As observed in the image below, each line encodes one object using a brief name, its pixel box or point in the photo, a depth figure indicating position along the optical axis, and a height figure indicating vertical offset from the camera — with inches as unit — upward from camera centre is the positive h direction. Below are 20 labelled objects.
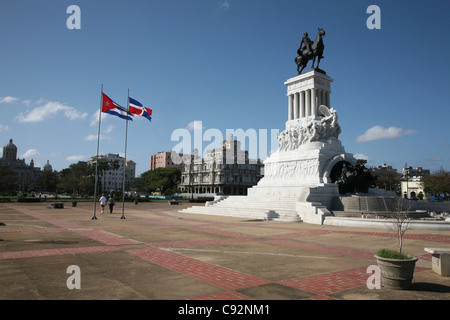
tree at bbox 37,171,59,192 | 4680.1 +52.2
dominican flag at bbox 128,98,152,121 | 970.1 +232.4
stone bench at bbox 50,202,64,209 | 1336.1 -92.9
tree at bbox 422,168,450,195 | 2306.8 +52.9
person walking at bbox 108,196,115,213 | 1115.9 -65.0
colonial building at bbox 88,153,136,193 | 6983.3 +160.1
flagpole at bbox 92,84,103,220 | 884.9 +170.8
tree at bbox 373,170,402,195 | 2773.1 +72.3
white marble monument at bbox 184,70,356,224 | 1026.9 +101.5
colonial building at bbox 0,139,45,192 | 6747.1 +378.7
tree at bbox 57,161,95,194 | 2938.0 +54.4
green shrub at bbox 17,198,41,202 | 1828.4 -96.0
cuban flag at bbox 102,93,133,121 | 885.5 +213.8
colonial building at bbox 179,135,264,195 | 4397.1 +207.4
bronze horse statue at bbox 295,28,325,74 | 1408.7 +601.9
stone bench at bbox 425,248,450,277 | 295.6 -67.0
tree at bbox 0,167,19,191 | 3137.3 +61.9
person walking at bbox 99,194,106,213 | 1092.5 -56.8
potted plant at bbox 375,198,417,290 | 245.0 -62.0
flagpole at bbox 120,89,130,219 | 943.9 +159.7
